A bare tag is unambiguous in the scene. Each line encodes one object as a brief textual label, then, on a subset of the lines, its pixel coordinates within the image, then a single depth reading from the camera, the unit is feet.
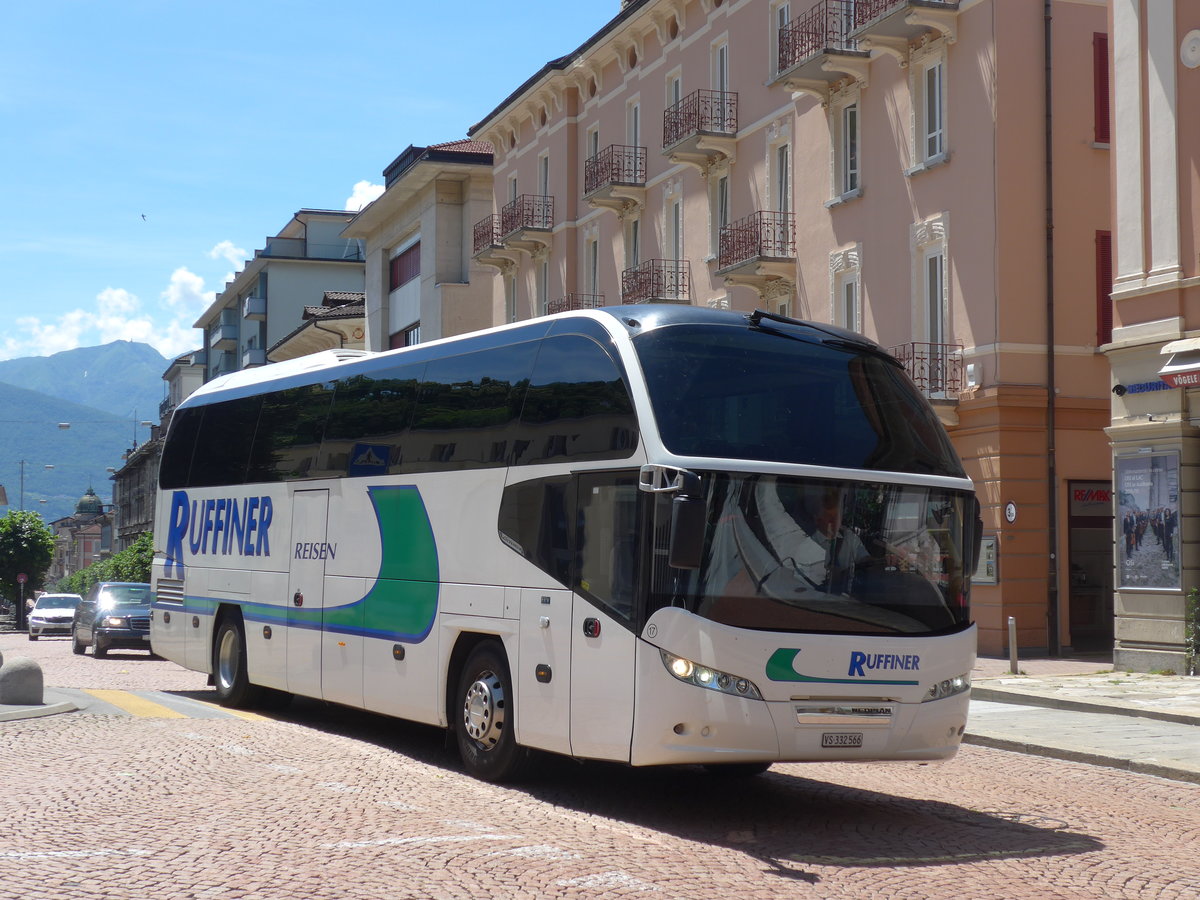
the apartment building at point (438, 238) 168.25
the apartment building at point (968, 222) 84.89
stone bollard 48.14
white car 183.93
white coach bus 30.55
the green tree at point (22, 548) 323.37
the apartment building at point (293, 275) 282.15
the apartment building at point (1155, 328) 68.95
